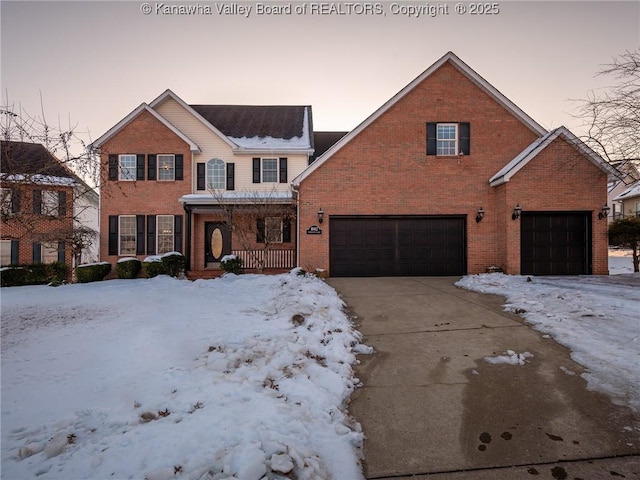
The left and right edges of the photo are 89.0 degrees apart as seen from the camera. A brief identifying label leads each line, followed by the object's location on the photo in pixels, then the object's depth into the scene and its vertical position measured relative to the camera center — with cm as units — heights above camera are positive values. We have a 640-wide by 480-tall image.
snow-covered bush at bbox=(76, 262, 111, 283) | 1338 -142
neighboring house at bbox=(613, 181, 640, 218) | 2735 +330
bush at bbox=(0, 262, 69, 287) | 1253 -142
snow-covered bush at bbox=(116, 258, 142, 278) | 1390 -128
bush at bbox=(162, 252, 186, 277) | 1355 -108
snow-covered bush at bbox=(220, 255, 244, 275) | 1323 -111
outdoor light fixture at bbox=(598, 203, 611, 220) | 1174 +87
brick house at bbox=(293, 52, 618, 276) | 1265 +212
